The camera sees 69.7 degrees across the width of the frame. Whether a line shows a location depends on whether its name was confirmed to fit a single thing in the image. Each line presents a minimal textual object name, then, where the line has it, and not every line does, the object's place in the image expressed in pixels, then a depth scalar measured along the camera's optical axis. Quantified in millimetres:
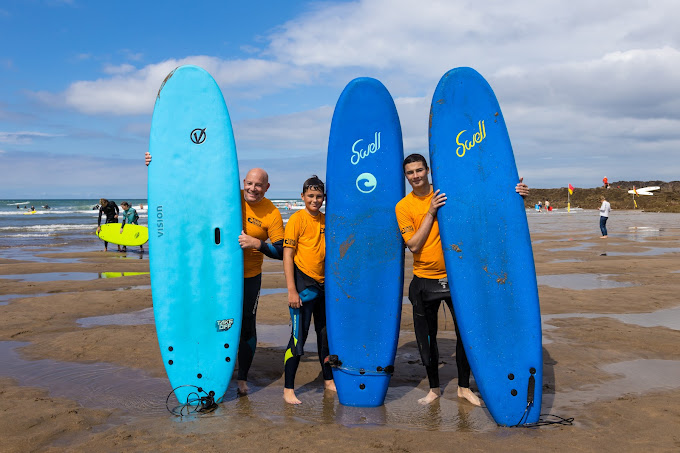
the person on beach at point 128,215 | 13981
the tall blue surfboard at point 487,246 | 3163
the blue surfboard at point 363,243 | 3521
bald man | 3562
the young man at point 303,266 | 3439
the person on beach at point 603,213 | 15959
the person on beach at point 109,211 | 13340
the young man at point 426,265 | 3314
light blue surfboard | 3564
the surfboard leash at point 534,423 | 3014
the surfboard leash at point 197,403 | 3322
